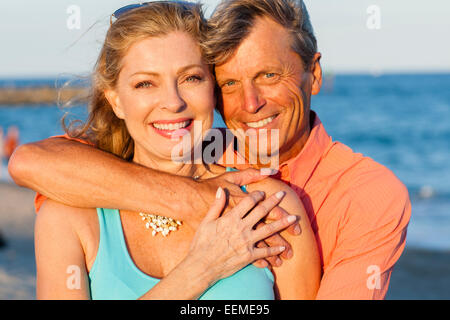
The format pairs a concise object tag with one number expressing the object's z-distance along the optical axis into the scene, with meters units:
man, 2.50
